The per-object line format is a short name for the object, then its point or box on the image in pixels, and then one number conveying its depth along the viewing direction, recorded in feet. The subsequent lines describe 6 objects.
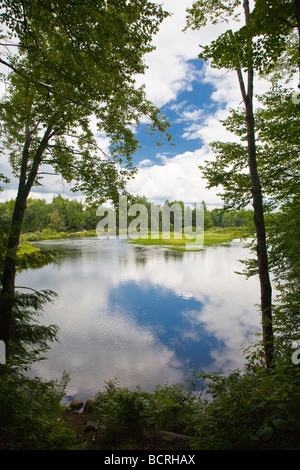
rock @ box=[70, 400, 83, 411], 23.56
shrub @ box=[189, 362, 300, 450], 8.29
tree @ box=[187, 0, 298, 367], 11.41
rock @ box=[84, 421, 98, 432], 16.04
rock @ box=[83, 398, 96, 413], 22.08
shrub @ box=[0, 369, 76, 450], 9.95
